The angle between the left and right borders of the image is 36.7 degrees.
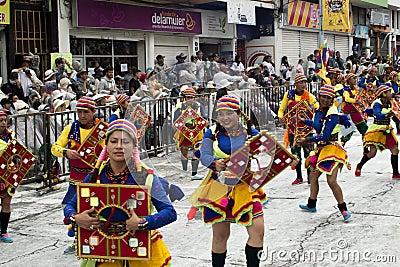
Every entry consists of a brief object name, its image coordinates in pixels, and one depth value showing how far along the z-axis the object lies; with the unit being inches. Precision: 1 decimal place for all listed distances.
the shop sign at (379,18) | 1501.0
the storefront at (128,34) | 682.9
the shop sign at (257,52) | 1050.2
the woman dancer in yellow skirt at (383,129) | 409.1
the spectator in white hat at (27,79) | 533.3
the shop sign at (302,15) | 1080.8
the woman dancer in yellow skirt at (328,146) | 303.3
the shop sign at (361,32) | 1434.5
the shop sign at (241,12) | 843.4
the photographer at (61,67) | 567.9
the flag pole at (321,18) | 932.7
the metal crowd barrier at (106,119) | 191.8
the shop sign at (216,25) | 903.7
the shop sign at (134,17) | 668.7
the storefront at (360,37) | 1434.9
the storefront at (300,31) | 1086.4
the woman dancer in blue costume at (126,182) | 151.9
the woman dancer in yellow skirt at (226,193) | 185.6
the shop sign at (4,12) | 562.6
